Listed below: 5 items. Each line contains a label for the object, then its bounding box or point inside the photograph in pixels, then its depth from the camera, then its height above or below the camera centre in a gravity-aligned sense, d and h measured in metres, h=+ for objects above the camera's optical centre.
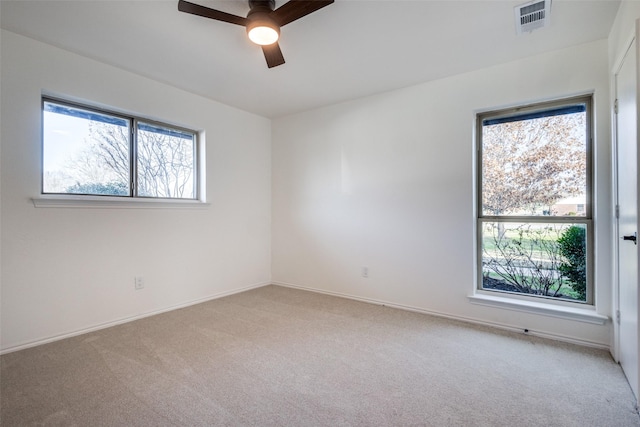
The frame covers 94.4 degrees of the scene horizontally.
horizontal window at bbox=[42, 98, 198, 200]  2.62 +0.61
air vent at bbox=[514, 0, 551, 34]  2.03 +1.42
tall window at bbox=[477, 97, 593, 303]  2.59 +0.12
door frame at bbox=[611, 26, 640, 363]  2.14 -0.08
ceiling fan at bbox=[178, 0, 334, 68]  1.79 +1.26
